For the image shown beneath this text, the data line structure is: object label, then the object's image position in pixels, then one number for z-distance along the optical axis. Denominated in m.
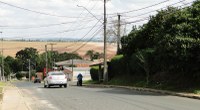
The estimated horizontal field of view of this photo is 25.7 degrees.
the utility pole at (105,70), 46.94
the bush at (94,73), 60.88
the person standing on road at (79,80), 52.09
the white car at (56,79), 41.41
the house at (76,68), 111.26
